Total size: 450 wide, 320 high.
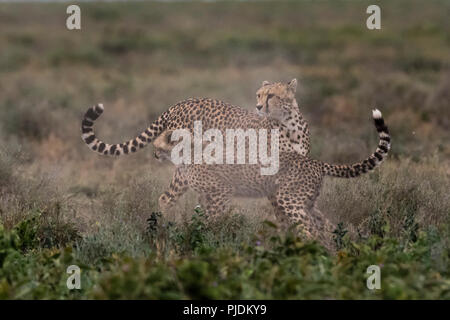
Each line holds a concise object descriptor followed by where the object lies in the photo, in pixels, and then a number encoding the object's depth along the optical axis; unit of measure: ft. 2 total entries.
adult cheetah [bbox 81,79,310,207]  42.96
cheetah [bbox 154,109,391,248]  41.96
